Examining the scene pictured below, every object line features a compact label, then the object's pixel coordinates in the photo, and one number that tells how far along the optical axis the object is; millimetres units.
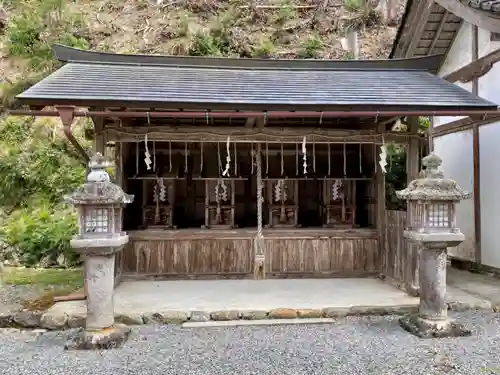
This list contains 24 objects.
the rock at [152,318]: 5426
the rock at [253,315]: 5547
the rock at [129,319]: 5371
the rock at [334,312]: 5641
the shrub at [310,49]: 16953
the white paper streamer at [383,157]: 7012
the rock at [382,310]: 5688
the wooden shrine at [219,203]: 7996
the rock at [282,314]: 5562
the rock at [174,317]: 5457
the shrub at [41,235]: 9586
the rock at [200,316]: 5492
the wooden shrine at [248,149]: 6125
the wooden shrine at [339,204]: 8141
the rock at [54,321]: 5305
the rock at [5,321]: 5520
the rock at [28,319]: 5441
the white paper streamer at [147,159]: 6392
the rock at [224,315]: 5516
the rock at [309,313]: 5578
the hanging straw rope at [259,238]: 7297
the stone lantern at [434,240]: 4996
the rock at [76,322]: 5316
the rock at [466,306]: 5879
